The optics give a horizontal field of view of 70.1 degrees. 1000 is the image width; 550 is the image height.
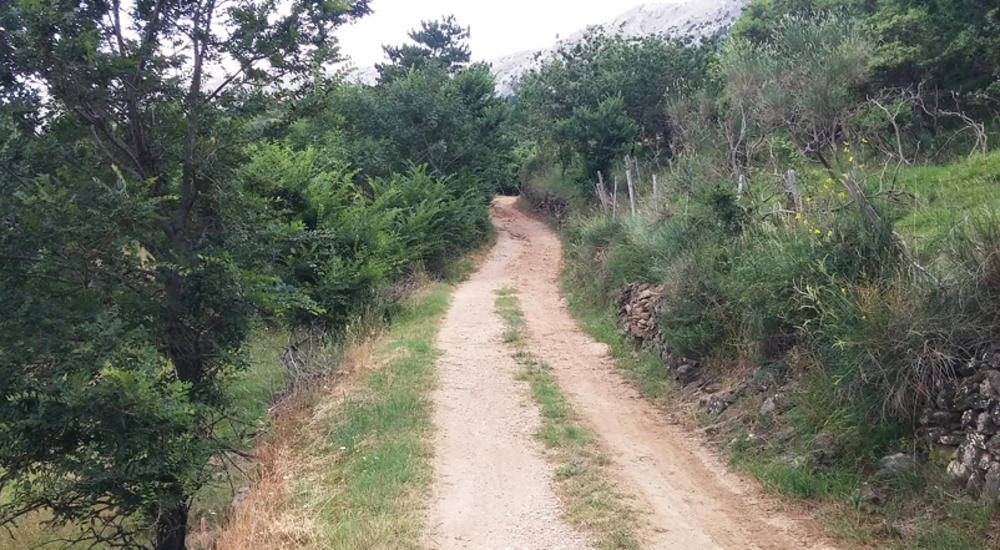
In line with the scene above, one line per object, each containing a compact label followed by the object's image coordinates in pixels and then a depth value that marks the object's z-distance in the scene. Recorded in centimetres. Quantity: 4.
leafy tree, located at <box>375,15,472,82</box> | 4353
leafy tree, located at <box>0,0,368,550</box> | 596
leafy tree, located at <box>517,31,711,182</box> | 2472
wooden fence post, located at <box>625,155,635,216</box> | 1591
